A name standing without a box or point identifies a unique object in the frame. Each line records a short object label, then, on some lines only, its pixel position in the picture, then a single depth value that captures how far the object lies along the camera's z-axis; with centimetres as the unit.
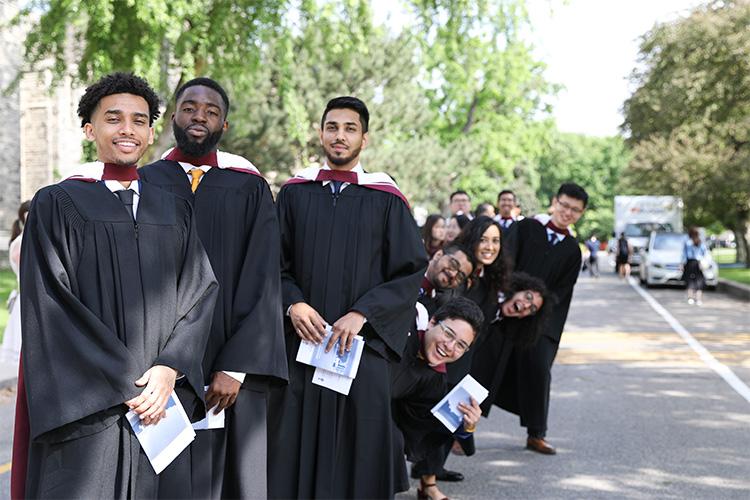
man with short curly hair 321
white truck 4103
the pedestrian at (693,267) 2212
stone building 3947
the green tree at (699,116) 2338
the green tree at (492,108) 4056
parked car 2705
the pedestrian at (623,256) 3194
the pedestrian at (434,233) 1064
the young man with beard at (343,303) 455
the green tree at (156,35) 1356
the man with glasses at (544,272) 740
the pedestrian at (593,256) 3366
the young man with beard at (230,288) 394
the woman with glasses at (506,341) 730
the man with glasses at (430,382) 567
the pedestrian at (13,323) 880
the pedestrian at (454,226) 1059
